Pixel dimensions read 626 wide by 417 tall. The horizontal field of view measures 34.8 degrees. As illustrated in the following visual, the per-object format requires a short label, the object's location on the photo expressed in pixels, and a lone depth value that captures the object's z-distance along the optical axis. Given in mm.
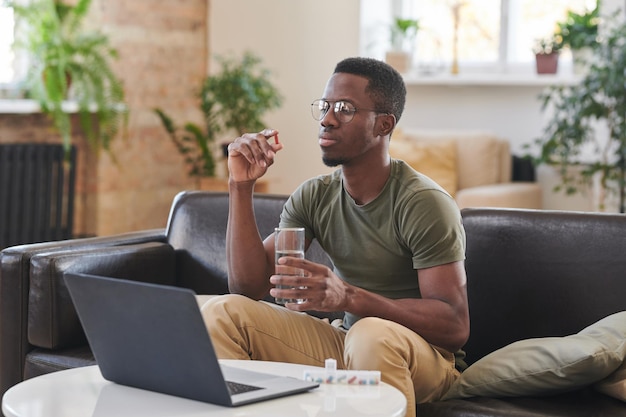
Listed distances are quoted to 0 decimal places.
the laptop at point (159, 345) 1601
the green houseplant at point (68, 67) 5355
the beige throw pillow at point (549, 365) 2082
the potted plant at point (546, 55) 6090
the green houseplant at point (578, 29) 5684
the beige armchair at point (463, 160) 5914
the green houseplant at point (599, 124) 4961
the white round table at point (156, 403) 1594
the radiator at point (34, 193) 5340
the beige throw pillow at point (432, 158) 5914
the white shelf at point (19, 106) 5273
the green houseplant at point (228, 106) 5926
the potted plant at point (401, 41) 6461
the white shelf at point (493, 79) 6137
